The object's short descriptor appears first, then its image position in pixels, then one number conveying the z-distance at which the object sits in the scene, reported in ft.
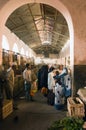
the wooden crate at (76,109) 8.59
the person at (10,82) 11.58
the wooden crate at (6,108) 10.86
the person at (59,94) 12.91
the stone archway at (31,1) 10.50
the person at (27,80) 15.48
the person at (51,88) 14.15
